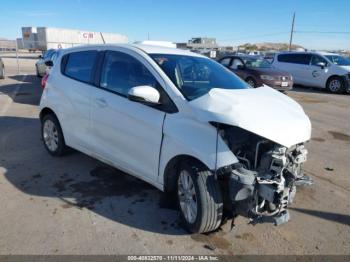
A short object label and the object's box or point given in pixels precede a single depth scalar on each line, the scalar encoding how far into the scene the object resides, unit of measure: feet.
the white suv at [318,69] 50.52
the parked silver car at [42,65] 54.53
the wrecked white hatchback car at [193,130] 10.40
